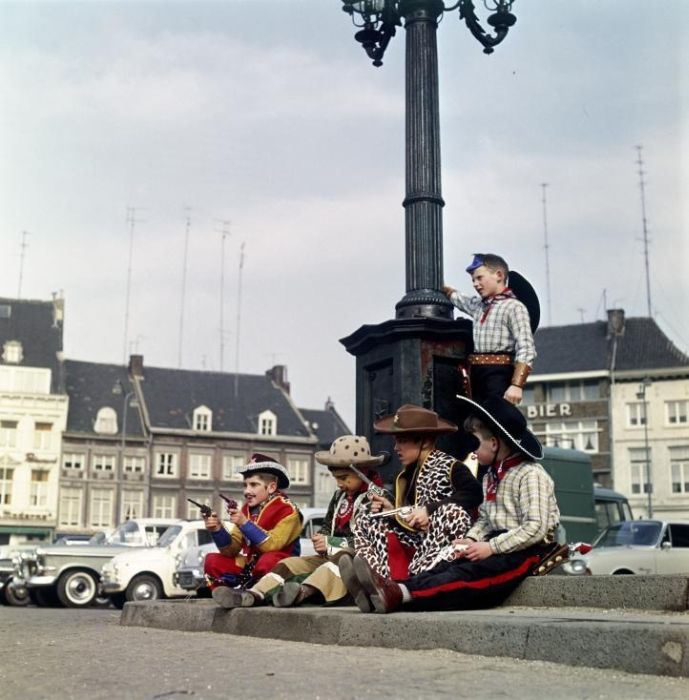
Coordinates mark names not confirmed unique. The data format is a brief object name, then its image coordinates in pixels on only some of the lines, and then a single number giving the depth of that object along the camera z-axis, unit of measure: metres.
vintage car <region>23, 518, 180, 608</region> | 18.73
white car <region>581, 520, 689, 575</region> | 16.41
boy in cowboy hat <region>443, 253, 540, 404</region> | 7.86
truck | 21.83
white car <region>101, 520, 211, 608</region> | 17.56
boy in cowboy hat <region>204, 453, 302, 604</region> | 7.79
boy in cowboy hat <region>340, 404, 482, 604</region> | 6.59
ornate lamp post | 9.16
